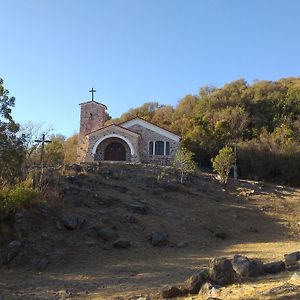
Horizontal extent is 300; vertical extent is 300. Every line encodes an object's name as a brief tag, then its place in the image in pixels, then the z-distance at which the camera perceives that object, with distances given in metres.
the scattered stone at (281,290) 4.79
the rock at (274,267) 6.38
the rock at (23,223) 9.10
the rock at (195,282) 5.64
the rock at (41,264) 8.05
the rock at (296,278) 5.27
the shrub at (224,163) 17.65
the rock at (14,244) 8.60
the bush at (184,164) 18.18
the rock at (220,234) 11.77
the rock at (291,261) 6.55
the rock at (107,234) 10.02
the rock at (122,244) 9.73
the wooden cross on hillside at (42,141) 14.76
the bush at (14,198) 9.28
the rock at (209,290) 5.27
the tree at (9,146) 8.87
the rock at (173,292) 5.62
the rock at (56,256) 8.52
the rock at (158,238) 10.28
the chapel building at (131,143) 22.81
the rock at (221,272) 5.78
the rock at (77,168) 15.79
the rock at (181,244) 10.35
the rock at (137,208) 12.36
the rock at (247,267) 6.10
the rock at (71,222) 9.96
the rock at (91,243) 9.51
